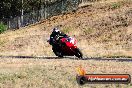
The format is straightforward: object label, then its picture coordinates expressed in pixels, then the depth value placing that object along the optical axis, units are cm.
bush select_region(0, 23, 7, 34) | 6664
